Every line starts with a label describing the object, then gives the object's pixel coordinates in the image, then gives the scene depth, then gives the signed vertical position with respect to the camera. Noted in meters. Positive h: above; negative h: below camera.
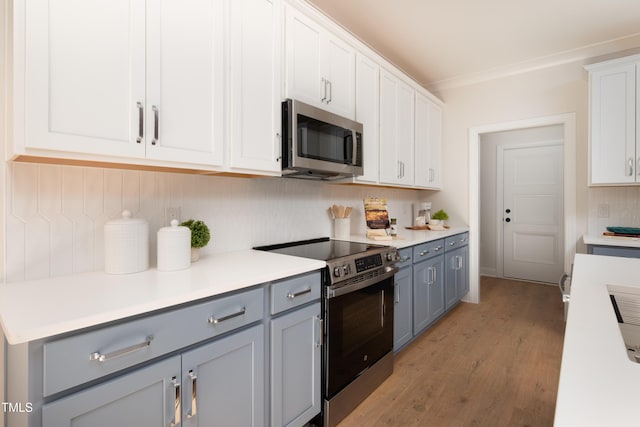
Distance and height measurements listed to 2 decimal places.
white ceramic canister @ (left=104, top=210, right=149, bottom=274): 1.38 -0.13
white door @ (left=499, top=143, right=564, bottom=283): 4.70 +0.02
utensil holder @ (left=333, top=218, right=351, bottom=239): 2.77 -0.12
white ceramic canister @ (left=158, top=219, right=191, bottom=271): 1.47 -0.15
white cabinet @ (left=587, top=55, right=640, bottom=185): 2.77 +0.80
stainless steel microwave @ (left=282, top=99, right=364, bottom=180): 1.89 +0.45
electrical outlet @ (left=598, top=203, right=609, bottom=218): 3.14 +0.04
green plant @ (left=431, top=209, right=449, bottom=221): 3.80 -0.02
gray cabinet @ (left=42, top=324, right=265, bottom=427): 0.94 -0.60
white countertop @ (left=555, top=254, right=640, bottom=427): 0.51 -0.31
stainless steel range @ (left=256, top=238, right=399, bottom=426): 1.73 -0.62
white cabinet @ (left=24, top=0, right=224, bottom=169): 1.09 +0.52
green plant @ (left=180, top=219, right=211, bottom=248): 1.65 -0.10
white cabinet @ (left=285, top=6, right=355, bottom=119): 1.97 +0.98
